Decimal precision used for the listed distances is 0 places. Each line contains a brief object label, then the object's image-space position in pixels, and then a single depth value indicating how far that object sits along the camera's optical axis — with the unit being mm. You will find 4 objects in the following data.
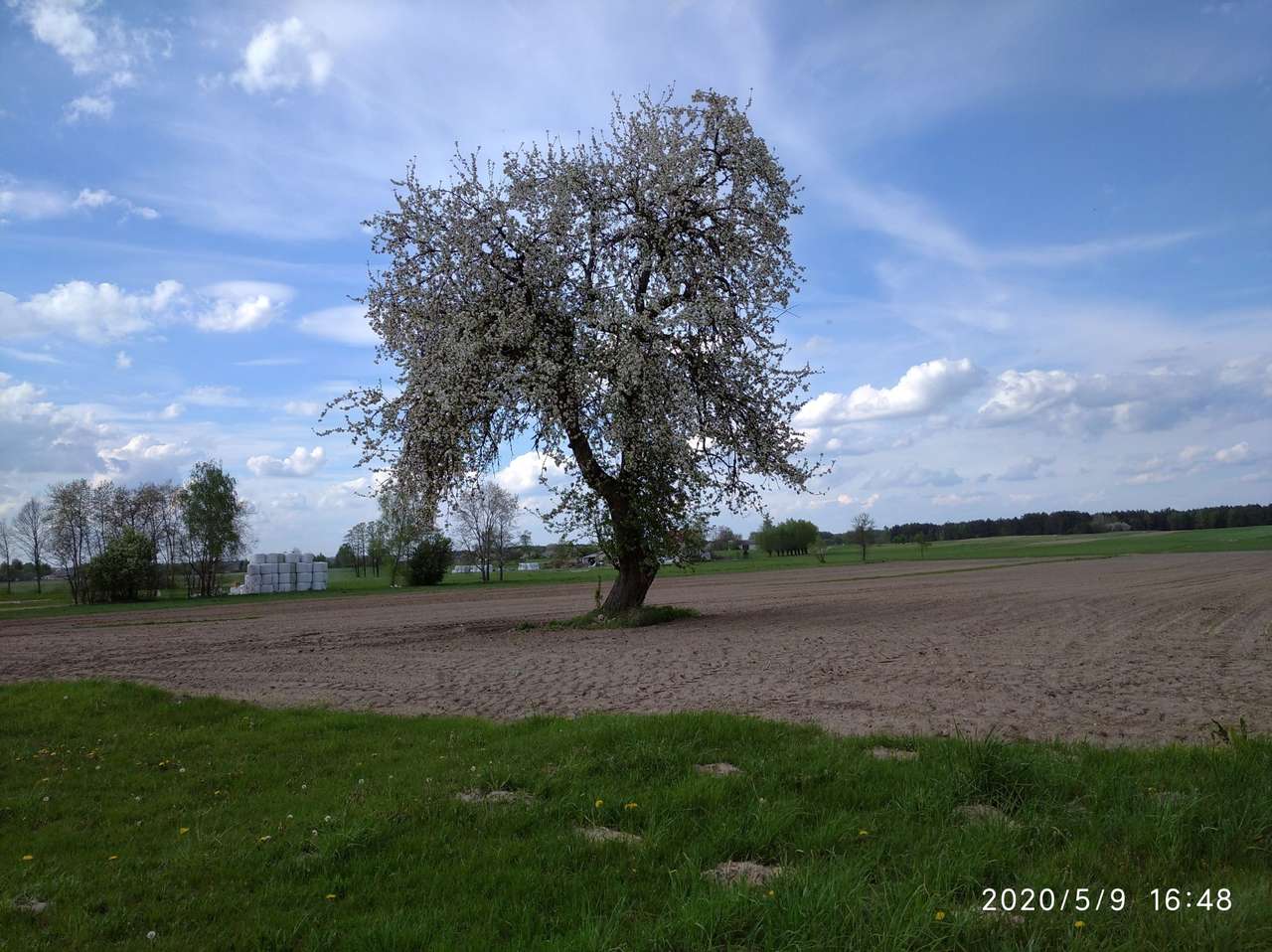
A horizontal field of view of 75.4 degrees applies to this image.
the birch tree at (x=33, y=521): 81875
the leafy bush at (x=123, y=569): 60469
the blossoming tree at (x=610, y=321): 21469
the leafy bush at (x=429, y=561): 80375
